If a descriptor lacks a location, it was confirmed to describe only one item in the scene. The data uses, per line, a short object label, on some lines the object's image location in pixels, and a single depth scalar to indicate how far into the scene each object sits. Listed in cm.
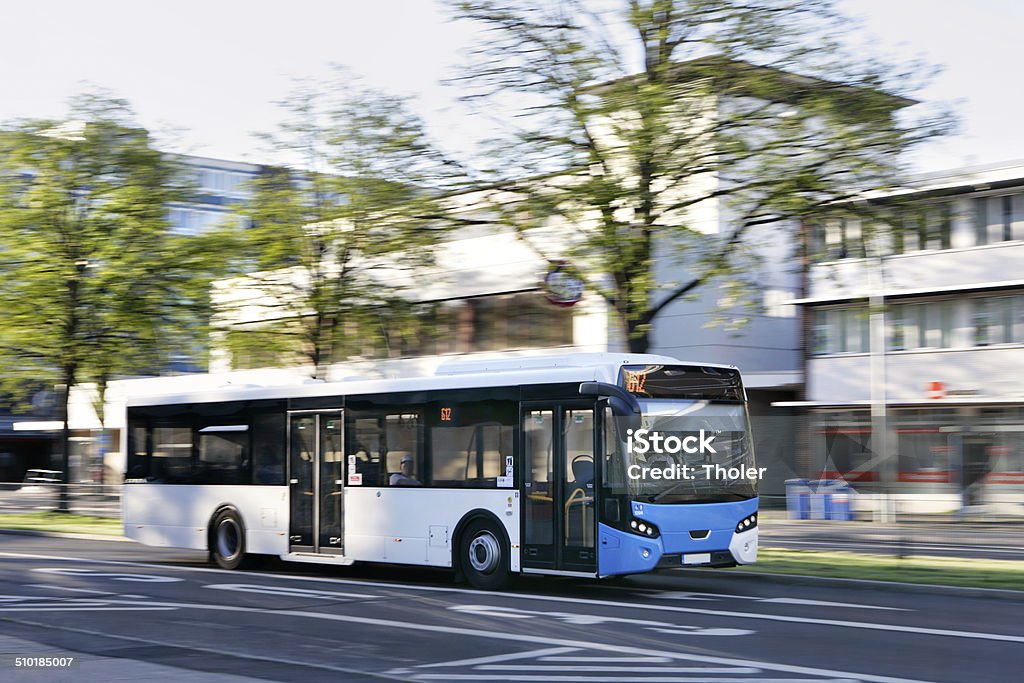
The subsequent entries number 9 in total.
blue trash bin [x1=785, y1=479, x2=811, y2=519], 2675
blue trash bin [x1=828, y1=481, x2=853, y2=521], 2839
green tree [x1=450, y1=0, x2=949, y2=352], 2139
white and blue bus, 1612
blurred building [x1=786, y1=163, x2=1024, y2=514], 4472
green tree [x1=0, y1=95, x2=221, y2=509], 3503
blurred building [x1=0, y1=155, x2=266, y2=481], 7694
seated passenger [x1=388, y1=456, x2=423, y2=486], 1864
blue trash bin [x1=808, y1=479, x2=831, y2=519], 2741
